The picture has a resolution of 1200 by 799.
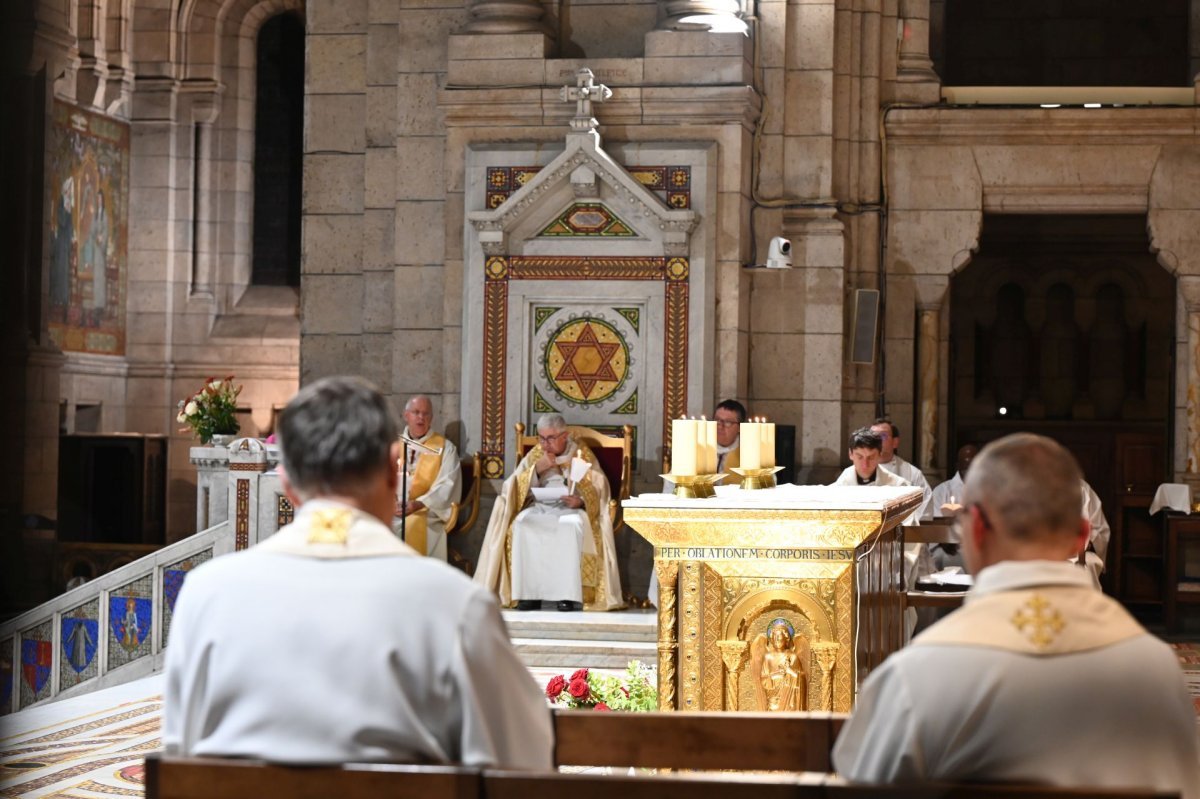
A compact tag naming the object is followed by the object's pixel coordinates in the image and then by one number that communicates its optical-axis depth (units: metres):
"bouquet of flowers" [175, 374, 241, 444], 12.50
